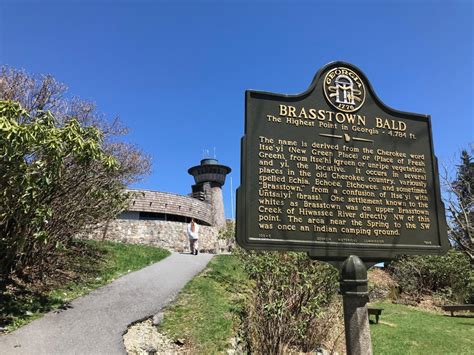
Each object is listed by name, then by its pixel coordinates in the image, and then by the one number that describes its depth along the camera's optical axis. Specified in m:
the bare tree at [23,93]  17.50
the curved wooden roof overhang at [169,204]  34.97
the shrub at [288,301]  7.04
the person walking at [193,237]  20.12
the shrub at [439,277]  18.59
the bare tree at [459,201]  12.96
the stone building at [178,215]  28.95
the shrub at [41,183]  7.82
